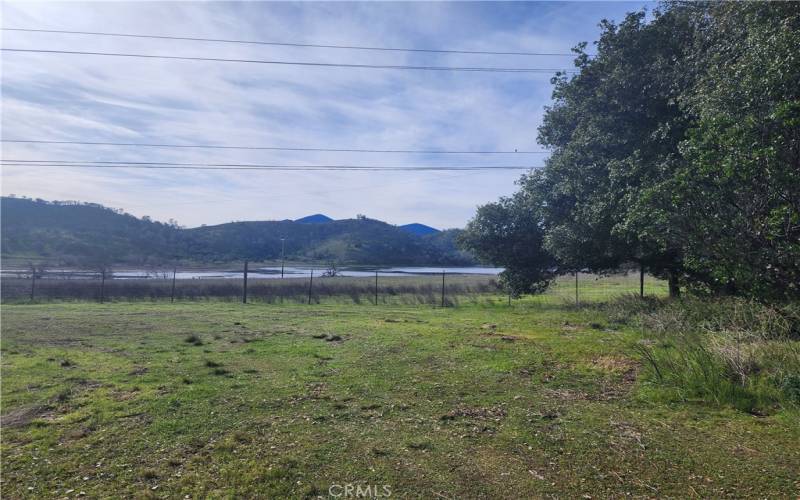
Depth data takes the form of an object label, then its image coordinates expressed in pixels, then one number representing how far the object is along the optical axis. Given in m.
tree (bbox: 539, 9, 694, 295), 11.50
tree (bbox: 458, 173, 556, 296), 19.42
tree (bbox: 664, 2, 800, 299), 6.81
